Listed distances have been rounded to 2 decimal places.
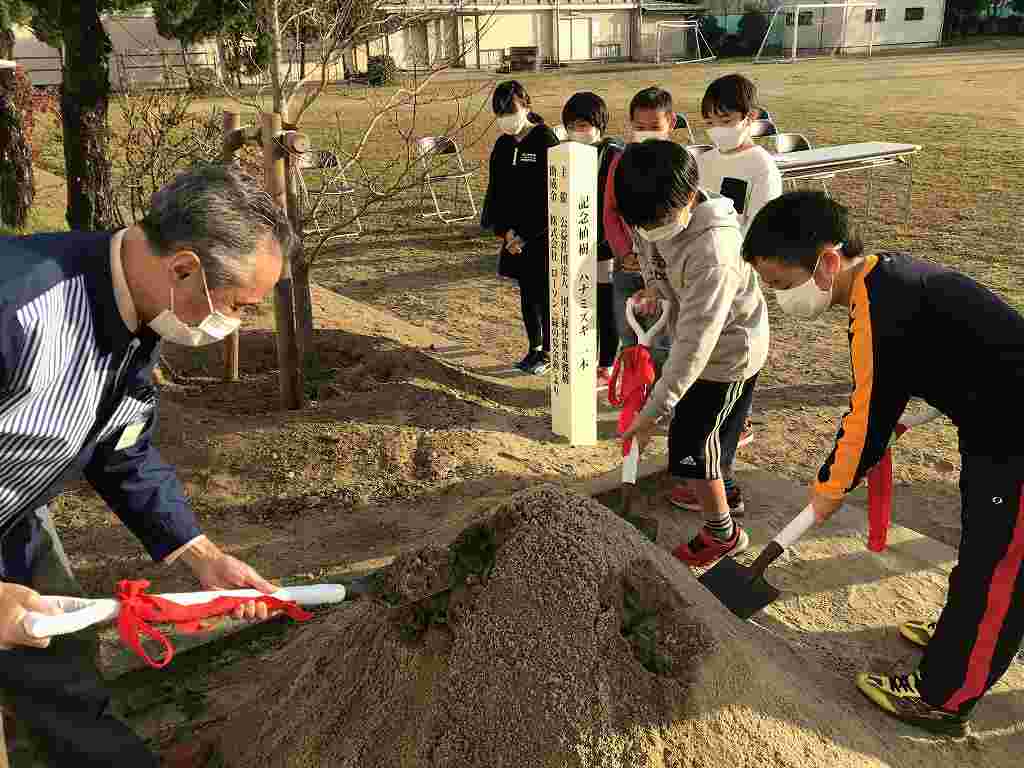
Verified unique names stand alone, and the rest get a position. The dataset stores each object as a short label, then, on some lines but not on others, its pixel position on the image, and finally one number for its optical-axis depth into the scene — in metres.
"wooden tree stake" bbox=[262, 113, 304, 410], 3.94
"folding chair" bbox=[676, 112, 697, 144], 8.87
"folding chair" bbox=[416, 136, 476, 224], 8.15
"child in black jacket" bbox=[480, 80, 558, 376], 4.95
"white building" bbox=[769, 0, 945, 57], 33.72
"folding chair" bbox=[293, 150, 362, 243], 8.08
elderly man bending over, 1.61
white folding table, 7.45
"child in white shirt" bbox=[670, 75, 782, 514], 4.08
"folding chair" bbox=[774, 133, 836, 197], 8.30
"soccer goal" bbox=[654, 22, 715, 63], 35.12
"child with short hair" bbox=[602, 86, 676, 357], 4.30
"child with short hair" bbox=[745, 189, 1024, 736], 2.10
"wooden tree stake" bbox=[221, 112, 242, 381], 4.17
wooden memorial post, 3.85
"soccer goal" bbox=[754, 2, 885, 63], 33.44
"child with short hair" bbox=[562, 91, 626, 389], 4.49
